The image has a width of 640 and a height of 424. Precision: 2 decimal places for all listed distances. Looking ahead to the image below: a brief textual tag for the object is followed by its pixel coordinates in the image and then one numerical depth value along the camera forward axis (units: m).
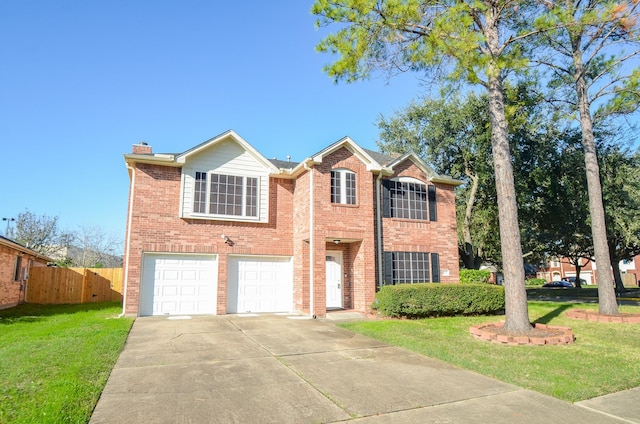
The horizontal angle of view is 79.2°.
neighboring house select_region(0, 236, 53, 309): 15.73
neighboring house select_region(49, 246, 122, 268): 39.91
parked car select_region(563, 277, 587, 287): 59.67
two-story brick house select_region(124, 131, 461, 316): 13.24
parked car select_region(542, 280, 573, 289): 50.70
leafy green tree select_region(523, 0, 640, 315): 11.58
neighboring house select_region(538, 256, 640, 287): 61.97
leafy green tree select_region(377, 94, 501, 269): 22.88
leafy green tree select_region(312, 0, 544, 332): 9.79
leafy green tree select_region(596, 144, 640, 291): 19.47
